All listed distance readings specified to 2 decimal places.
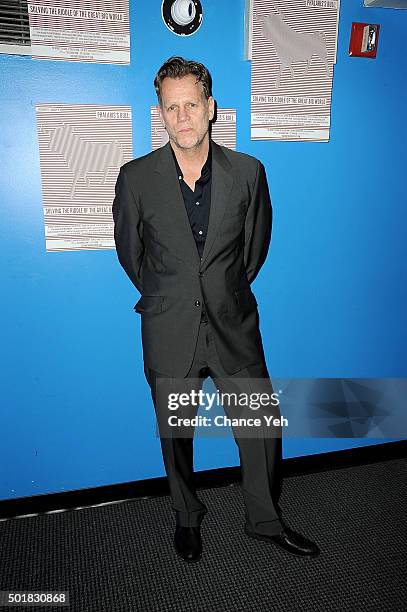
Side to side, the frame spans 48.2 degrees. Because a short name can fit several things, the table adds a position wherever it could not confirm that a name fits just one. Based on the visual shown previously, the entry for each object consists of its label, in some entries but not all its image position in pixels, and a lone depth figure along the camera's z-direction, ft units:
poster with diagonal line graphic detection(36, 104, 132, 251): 6.40
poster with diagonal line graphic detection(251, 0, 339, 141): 6.72
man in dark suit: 5.97
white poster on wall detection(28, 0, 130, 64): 6.00
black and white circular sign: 6.30
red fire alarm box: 7.00
